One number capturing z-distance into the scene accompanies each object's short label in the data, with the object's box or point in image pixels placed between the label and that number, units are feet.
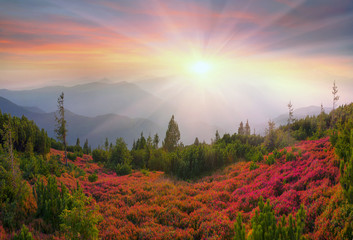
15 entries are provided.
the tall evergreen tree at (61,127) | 90.63
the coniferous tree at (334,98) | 90.68
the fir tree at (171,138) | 157.89
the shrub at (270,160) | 44.75
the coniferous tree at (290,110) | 102.77
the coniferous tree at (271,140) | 61.12
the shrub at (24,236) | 16.93
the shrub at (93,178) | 55.77
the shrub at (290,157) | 41.20
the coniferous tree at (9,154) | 27.44
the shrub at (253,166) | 46.65
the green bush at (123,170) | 81.05
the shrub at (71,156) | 103.91
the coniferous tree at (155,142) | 189.61
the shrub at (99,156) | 121.19
